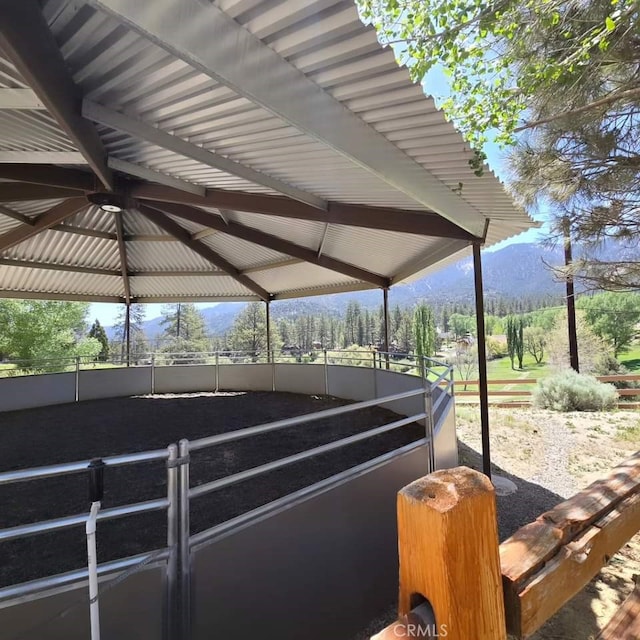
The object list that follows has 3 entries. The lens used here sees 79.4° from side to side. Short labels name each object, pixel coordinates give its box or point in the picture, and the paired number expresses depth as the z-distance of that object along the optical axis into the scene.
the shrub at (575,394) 7.68
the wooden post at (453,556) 0.55
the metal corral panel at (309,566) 1.65
